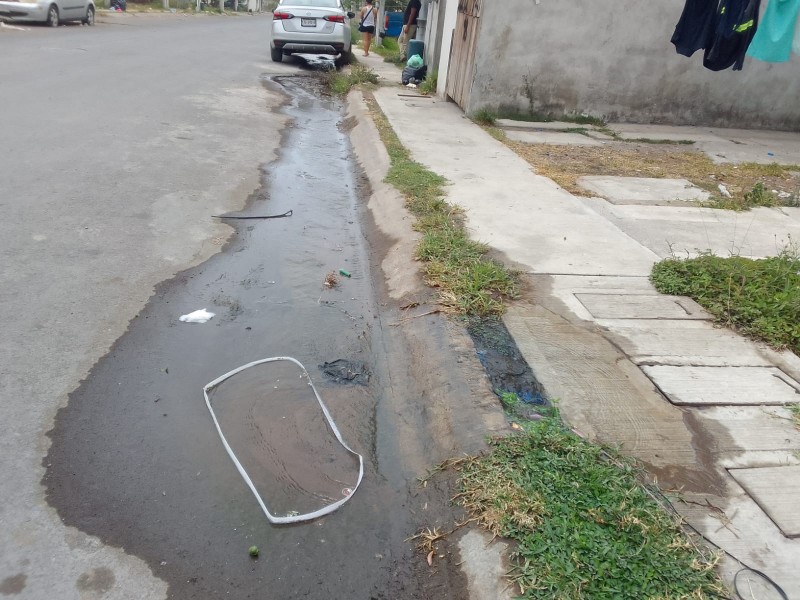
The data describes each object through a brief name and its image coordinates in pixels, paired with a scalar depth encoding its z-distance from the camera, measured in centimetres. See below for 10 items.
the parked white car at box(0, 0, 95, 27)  1814
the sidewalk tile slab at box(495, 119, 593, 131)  1029
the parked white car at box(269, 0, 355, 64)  1519
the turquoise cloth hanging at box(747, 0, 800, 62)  737
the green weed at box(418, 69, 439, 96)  1321
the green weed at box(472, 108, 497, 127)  1029
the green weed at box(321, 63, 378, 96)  1329
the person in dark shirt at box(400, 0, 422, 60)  1603
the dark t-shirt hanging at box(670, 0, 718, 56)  884
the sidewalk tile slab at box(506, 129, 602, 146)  943
